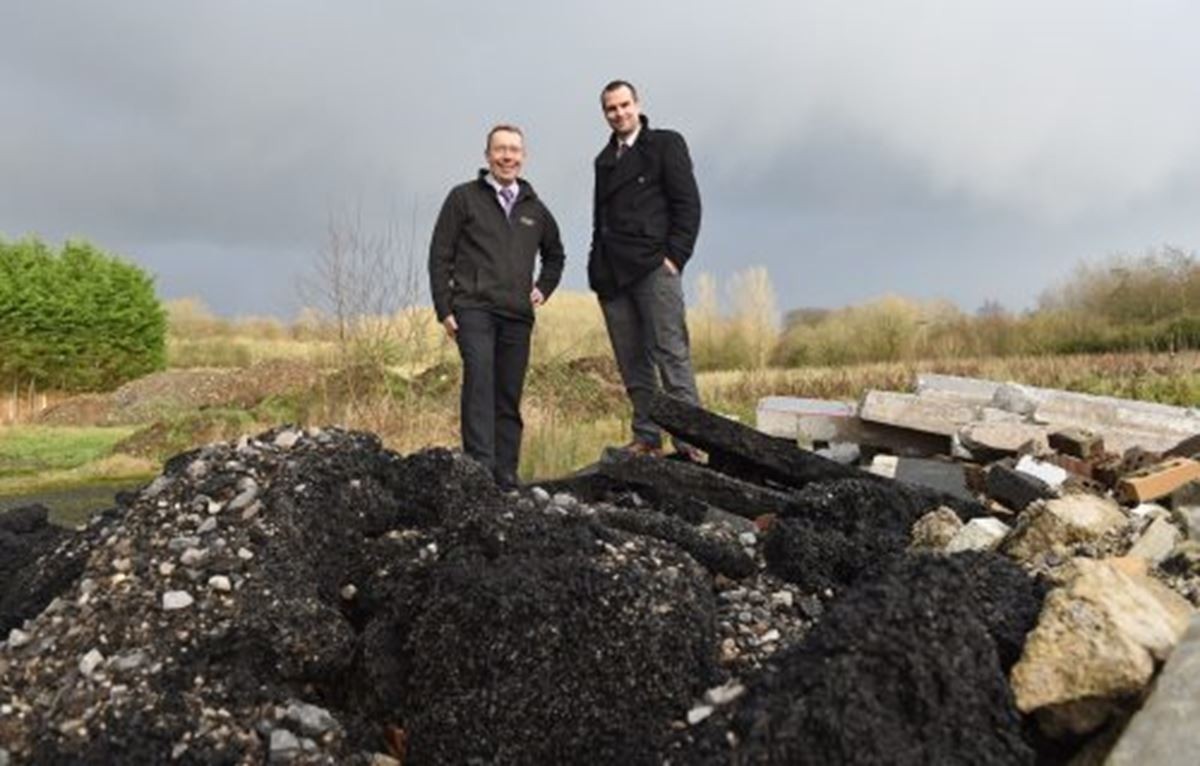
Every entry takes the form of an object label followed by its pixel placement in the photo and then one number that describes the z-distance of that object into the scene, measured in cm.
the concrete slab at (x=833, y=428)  898
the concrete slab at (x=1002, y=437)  804
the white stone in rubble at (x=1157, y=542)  480
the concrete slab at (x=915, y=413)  880
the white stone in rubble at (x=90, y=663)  364
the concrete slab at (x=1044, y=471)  682
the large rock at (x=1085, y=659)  322
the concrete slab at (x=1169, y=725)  298
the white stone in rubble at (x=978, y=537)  495
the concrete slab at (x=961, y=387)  998
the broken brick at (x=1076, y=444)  772
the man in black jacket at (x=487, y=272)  773
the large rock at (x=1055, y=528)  496
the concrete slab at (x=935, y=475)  707
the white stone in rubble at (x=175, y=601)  382
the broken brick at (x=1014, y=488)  612
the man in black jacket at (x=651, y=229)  795
